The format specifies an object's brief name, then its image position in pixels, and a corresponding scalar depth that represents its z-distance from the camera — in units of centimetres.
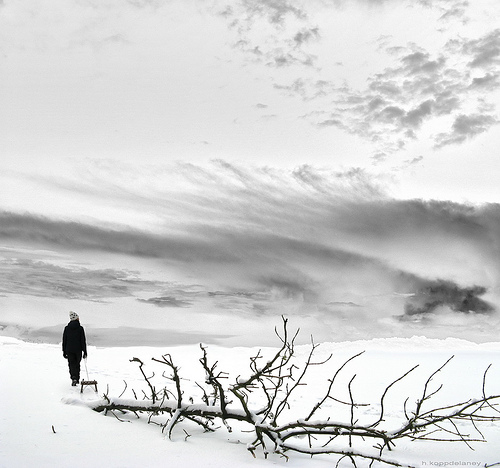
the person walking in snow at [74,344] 962
